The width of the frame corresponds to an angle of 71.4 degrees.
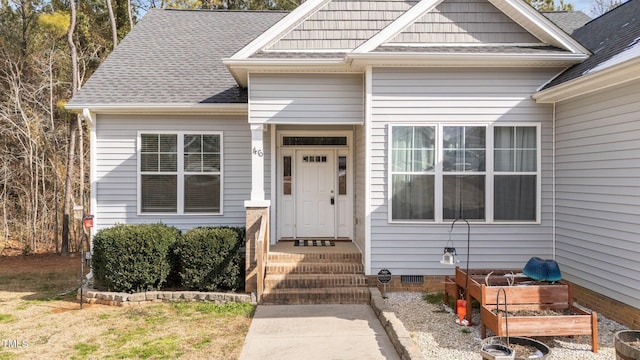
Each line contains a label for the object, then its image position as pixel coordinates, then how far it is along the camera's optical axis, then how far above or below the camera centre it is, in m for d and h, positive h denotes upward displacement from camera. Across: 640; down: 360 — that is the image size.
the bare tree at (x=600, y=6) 19.34 +7.94
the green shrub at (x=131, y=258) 7.26 -1.26
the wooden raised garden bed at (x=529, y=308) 4.91 -1.51
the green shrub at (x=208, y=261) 7.33 -1.32
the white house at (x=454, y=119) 6.70 +1.03
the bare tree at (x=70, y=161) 12.15 +0.56
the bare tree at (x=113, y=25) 14.49 +5.15
